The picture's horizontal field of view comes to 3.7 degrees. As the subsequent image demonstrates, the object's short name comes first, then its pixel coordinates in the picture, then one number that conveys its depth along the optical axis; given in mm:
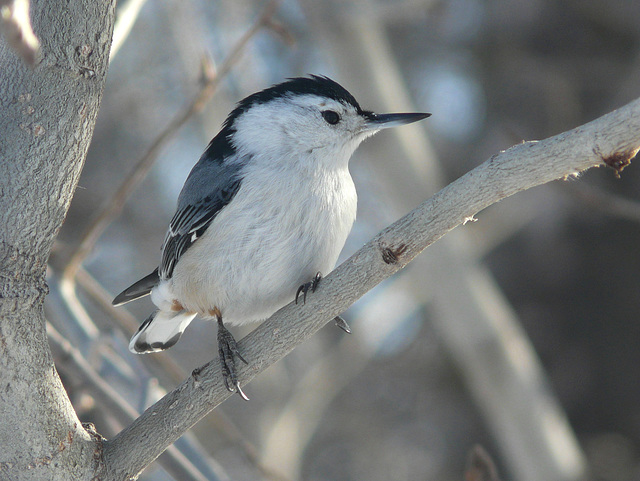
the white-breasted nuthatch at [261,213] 2852
